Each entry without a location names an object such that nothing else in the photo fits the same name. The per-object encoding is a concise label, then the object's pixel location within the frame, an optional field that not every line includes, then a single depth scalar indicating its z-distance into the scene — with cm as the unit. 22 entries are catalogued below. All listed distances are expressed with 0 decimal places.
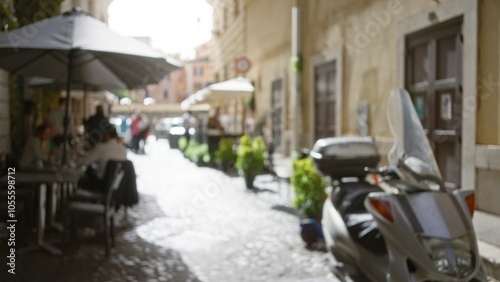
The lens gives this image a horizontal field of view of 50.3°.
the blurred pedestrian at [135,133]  2431
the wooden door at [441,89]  675
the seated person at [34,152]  736
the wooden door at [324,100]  1192
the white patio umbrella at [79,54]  595
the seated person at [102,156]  672
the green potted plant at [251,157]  1114
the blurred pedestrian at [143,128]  2392
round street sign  1714
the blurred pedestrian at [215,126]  1876
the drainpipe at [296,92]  1171
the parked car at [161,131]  4172
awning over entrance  1594
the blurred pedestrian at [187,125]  2404
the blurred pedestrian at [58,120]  1133
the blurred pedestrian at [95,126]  1255
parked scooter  295
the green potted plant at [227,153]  1420
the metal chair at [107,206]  585
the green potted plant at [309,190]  695
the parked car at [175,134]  2739
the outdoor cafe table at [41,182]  575
